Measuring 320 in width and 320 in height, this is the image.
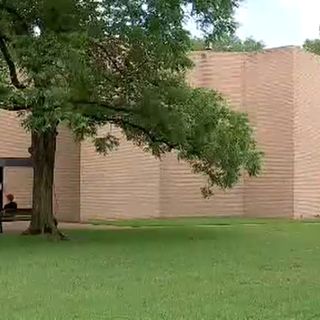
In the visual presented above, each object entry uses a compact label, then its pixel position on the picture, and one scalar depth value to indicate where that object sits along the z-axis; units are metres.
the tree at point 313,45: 66.39
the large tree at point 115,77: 17.06
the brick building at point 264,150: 35.09
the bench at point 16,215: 23.00
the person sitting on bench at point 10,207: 23.33
